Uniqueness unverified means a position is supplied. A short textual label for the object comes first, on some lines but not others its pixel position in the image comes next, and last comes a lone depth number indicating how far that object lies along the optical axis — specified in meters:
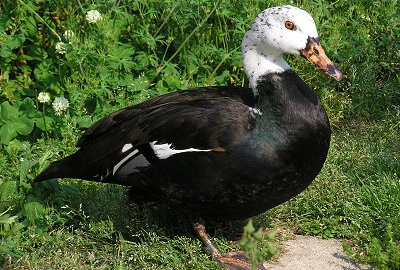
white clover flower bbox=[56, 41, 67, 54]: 9.36
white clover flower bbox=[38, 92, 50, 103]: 9.57
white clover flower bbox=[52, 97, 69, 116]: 9.43
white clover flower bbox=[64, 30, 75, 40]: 9.54
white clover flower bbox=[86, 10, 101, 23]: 9.34
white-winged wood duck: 7.23
